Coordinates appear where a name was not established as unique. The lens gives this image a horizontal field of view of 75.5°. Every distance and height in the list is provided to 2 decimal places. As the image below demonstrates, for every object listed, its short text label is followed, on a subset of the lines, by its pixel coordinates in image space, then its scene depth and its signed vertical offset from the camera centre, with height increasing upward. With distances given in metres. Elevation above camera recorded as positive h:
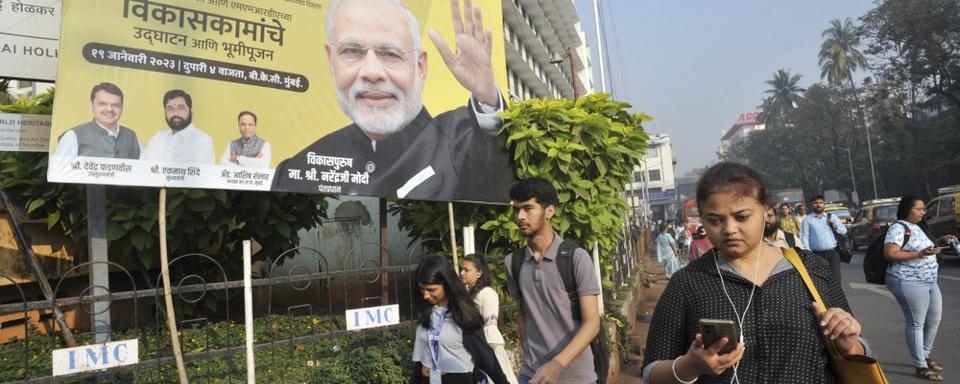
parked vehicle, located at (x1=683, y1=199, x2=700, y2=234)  37.02 +0.33
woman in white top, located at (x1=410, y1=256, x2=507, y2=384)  3.04 -0.52
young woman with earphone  1.68 -0.26
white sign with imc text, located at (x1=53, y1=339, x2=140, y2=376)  2.96 -0.51
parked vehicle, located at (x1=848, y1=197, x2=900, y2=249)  18.80 -0.45
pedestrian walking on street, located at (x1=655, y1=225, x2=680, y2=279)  13.28 -0.70
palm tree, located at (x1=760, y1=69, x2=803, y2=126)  70.56 +13.26
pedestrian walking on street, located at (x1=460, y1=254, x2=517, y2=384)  3.36 -0.40
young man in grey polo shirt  2.68 -0.35
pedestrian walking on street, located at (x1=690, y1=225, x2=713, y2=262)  9.73 -0.45
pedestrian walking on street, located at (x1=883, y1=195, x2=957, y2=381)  5.07 -0.64
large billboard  3.20 +0.91
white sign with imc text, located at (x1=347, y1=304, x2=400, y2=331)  4.02 -0.53
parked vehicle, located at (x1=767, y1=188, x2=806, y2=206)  35.31 +0.92
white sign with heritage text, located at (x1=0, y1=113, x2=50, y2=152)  3.56 +0.73
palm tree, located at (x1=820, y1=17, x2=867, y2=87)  56.38 +14.08
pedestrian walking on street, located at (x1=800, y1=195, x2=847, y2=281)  7.58 -0.28
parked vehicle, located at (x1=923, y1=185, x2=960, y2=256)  14.15 -0.33
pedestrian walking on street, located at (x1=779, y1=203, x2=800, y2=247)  9.16 -0.15
